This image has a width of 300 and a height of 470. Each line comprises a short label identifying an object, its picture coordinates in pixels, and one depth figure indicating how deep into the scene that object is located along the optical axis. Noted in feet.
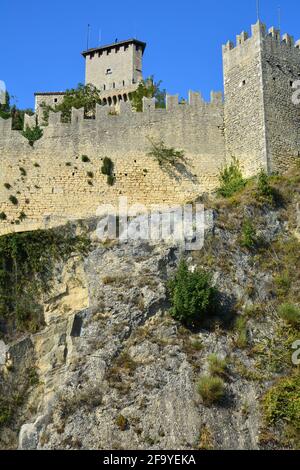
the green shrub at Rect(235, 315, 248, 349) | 66.54
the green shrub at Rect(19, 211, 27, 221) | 87.14
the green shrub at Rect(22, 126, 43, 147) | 90.12
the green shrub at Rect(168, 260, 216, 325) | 67.87
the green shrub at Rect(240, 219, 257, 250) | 76.79
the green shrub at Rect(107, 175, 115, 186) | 89.61
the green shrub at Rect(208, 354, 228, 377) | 63.00
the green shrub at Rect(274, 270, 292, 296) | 72.08
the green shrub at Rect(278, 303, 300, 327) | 68.49
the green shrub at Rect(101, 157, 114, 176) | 89.86
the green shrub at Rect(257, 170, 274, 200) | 82.53
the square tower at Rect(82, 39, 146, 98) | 164.55
